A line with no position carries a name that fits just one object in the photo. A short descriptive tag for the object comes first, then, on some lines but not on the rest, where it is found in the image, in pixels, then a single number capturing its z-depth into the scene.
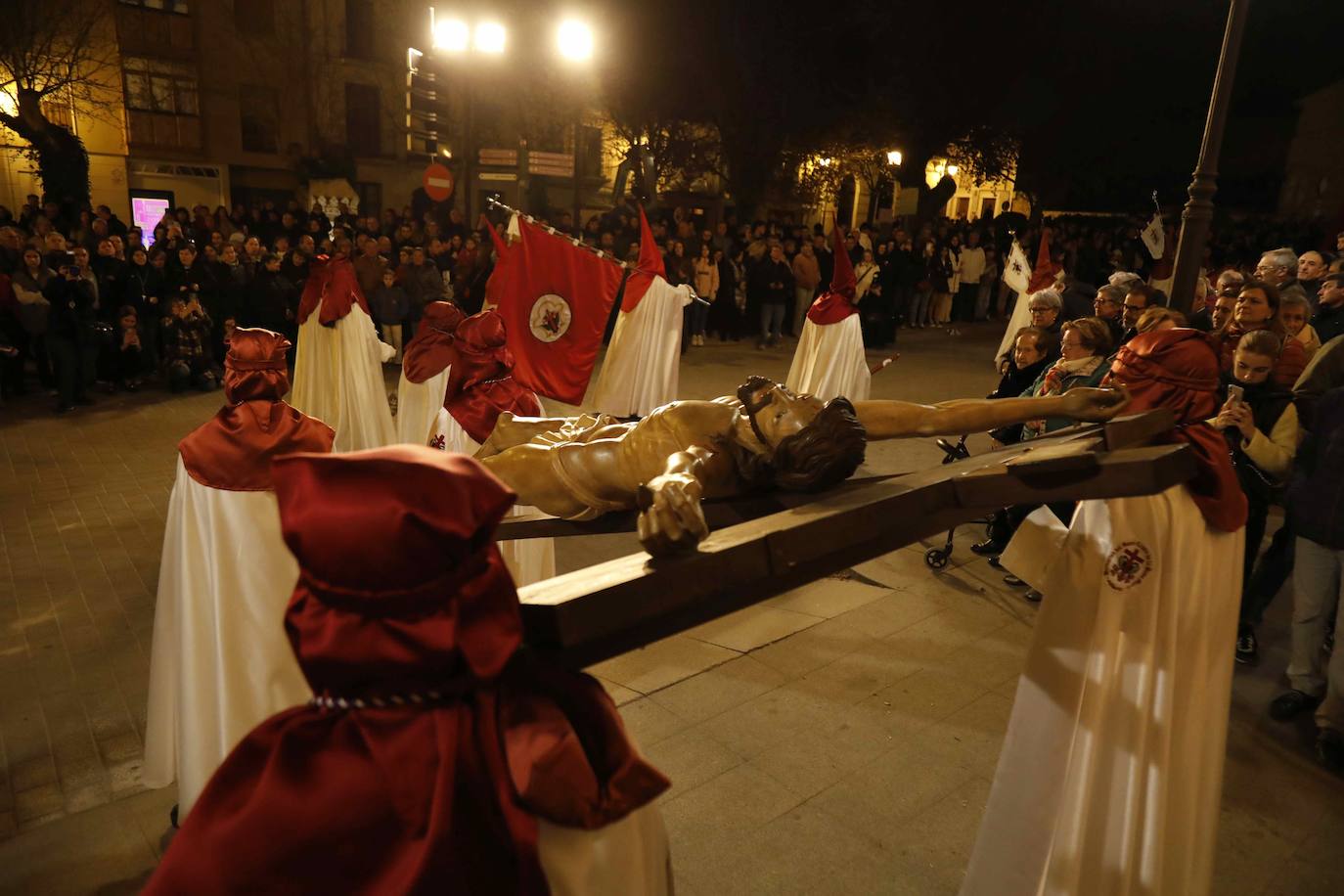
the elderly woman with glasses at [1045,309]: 6.75
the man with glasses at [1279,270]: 7.85
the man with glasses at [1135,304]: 6.89
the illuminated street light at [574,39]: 12.20
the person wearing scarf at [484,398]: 4.85
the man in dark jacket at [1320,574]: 4.42
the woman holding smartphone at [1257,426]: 4.42
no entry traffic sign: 13.09
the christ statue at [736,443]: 2.10
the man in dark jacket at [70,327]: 10.23
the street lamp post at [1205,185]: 6.25
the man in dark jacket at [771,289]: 17.06
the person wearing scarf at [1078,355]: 5.46
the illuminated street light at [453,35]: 11.33
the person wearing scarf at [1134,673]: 2.75
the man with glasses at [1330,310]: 6.64
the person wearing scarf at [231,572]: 3.46
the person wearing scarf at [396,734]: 1.25
